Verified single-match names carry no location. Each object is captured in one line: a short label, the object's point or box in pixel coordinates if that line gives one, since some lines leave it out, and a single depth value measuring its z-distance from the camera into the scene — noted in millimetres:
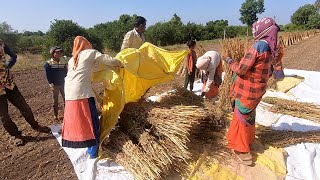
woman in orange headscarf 1825
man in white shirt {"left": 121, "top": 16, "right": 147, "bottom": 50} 2535
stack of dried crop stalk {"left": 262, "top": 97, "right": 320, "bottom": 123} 2919
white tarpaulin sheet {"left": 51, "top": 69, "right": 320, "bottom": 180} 1895
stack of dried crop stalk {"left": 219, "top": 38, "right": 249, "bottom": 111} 2389
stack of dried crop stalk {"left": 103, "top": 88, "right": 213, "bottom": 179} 1762
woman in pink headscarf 1753
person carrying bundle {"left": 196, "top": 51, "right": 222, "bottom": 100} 2528
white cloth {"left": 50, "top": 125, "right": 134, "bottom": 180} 1863
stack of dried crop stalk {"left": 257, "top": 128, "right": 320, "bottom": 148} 2218
